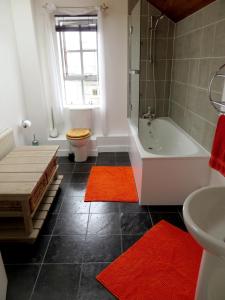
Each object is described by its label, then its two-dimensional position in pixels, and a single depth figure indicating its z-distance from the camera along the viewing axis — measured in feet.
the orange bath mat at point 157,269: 4.77
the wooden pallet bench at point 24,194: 5.79
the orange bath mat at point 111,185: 8.20
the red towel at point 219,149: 5.55
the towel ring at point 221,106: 5.71
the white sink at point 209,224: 3.51
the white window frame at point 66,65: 11.30
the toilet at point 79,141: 10.71
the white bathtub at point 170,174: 7.13
